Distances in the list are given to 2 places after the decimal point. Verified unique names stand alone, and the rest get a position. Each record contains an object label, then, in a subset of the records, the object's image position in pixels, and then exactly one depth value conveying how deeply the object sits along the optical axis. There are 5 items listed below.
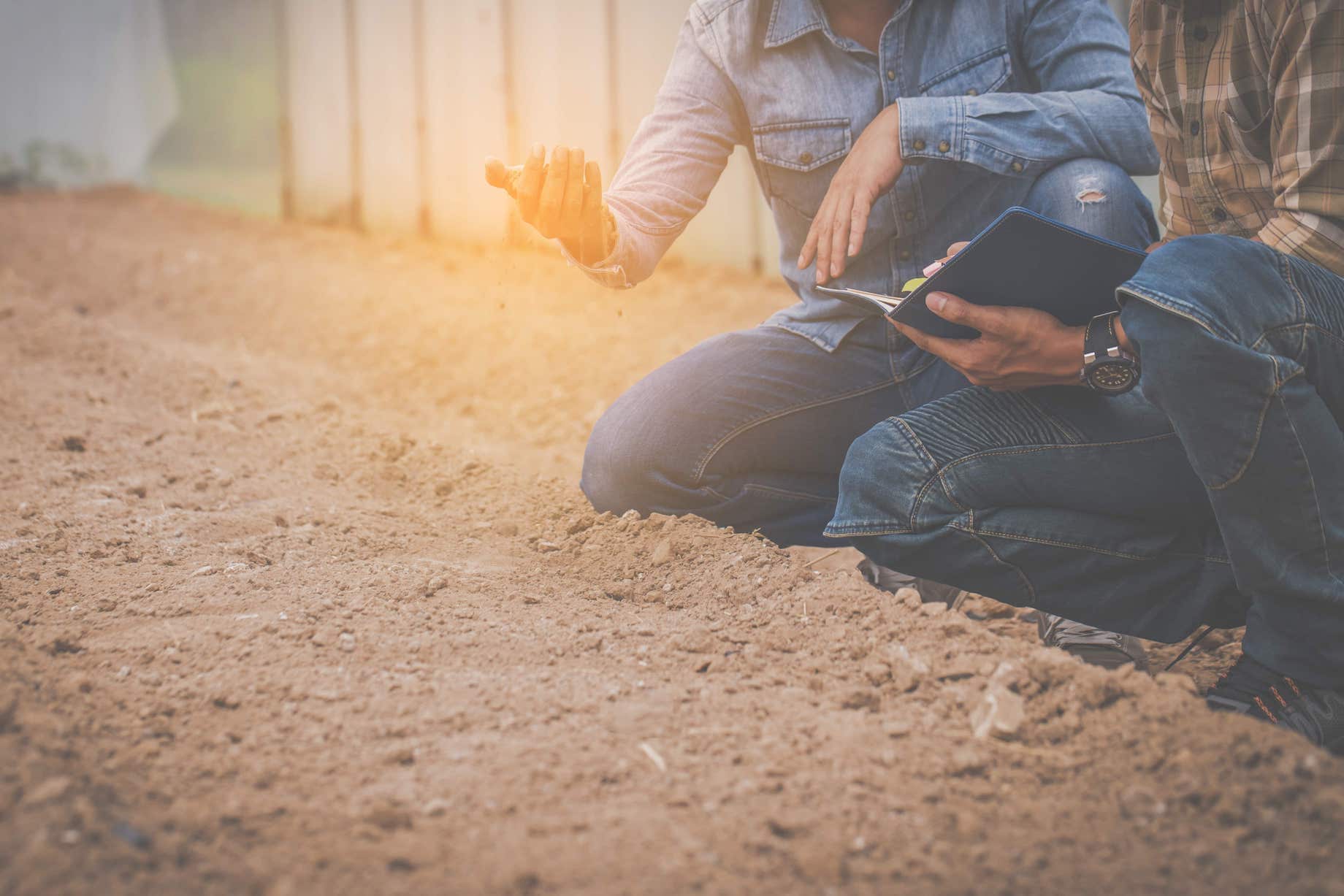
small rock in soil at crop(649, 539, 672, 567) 3.96
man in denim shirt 3.92
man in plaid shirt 3.61
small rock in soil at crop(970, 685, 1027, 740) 3.57
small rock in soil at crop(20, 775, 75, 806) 3.42
